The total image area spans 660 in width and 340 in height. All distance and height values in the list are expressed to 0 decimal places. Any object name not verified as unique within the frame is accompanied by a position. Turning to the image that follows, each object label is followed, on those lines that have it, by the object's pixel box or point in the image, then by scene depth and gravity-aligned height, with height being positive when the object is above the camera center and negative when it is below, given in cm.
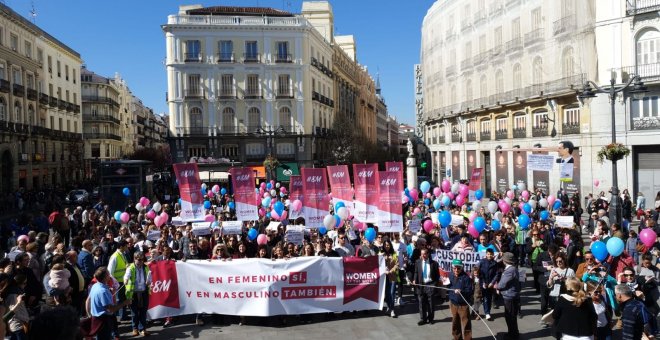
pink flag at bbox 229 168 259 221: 1602 -88
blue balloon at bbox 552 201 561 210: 1866 -159
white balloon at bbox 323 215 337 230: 1456 -151
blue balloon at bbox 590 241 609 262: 974 -166
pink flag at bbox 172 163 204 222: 1599 -68
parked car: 3569 -160
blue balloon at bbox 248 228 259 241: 1383 -171
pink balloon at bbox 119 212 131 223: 1712 -143
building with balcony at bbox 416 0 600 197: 3014 +511
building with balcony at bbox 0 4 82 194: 4172 +589
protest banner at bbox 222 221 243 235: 1434 -157
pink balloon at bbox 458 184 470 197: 1870 -101
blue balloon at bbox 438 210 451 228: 1389 -144
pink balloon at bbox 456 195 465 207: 1845 -132
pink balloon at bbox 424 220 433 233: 1455 -170
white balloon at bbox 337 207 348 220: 1545 -136
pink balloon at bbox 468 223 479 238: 1340 -174
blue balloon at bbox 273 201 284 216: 1770 -134
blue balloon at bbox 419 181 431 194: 2112 -94
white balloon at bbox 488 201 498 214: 1717 -146
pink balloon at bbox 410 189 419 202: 2040 -117
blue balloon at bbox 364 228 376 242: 1250 -161
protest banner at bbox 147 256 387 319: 1014 -224
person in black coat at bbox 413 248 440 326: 1009 -224
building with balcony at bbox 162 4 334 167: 4747 +733
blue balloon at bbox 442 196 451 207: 1806 -129
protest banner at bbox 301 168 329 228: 1619 -96
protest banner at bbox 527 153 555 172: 2070 -10
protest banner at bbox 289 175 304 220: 1858 -77
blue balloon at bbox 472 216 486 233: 1315 -152
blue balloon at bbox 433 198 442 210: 1825 -140
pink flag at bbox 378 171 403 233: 1398 -99
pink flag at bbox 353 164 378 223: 1486 -79
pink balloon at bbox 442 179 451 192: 2100 -93
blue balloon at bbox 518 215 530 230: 1381 -156
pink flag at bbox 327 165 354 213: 1752 -61
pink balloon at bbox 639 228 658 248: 1132 -168
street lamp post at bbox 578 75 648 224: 1684 -63
